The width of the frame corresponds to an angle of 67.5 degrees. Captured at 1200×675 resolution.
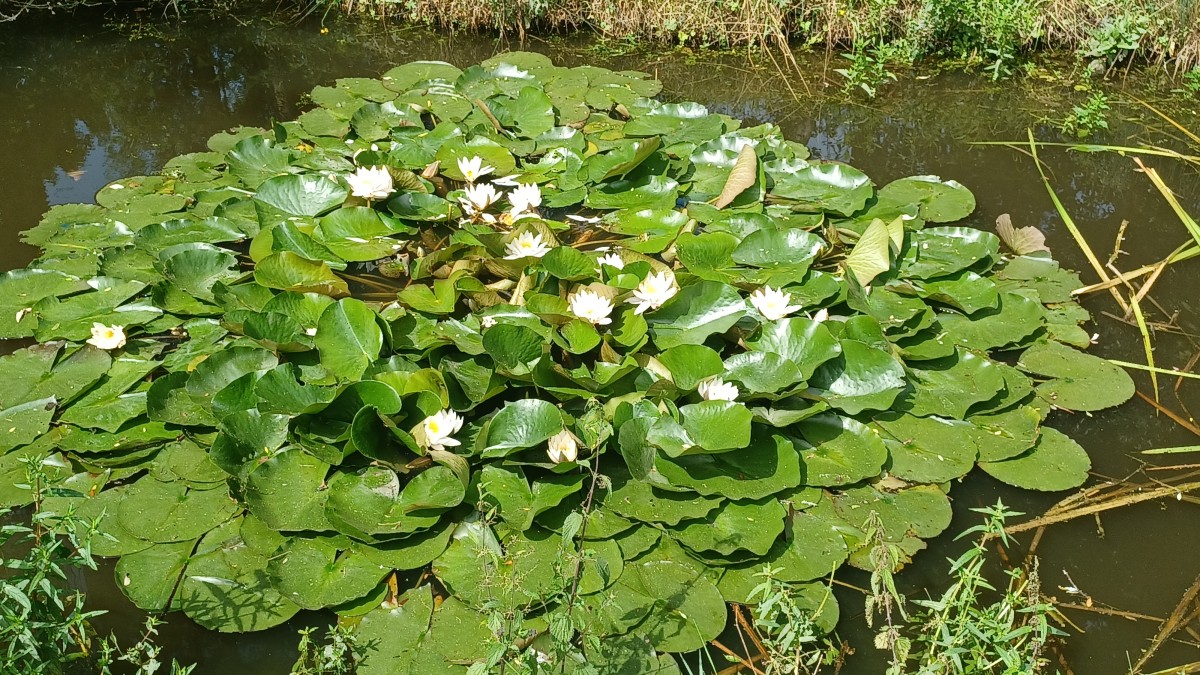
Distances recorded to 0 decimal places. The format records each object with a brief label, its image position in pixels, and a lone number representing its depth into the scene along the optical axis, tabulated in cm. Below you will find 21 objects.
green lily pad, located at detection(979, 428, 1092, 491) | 296
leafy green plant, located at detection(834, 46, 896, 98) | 588
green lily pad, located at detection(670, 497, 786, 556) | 260
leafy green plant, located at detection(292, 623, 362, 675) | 216
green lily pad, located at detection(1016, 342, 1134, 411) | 331
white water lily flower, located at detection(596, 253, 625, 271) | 331
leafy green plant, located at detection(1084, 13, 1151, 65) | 602
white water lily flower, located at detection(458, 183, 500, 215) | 378
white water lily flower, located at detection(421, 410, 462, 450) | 268
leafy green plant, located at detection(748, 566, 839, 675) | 204
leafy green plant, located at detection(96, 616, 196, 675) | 192
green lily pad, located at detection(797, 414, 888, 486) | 288
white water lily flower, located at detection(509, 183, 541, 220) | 375
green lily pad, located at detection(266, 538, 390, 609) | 248
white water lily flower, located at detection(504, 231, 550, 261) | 336
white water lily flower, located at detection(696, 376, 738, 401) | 282
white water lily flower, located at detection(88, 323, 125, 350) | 322
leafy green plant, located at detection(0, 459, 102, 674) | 182
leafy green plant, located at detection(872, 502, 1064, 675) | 199
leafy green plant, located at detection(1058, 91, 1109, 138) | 541
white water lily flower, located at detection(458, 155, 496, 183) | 395
